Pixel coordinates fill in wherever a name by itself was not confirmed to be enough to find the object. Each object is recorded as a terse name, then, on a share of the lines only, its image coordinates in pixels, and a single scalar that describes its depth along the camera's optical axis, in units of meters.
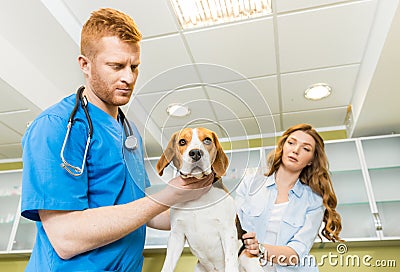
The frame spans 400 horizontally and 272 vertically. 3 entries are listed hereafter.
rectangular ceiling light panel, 1.37
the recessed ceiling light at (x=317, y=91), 1.90
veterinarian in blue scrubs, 0.43
